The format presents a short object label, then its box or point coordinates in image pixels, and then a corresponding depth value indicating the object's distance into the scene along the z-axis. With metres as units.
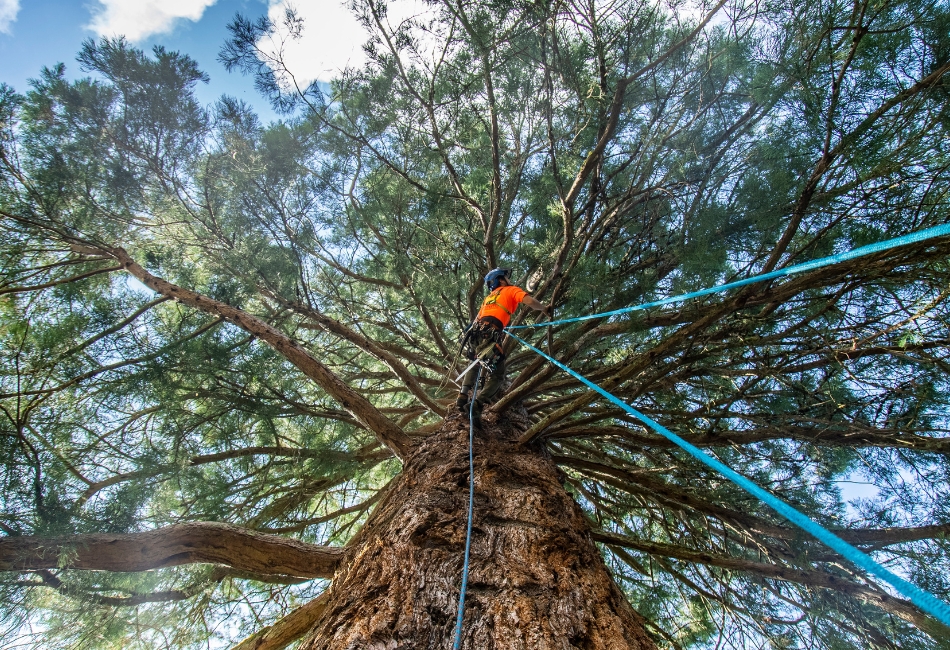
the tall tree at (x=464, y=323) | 2.04
